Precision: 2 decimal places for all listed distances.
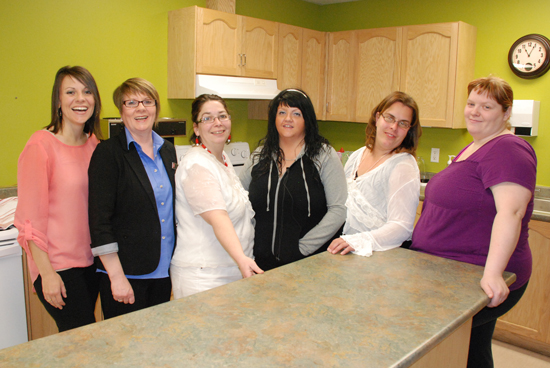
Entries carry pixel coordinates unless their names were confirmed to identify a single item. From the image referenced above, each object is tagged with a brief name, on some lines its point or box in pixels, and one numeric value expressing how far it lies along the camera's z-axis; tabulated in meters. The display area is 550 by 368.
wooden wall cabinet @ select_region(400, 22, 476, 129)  3.29
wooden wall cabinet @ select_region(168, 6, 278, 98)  3.01
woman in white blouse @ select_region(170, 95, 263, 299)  1.49
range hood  3.04
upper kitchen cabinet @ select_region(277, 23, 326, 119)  3.56
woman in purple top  1.26
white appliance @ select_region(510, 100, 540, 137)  3.09
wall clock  3.06
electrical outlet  3.74
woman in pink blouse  1.50
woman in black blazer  1.52
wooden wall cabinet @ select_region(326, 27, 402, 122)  3.58
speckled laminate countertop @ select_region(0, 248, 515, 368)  0.82
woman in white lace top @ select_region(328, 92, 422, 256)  1.55
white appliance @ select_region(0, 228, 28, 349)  2.04
